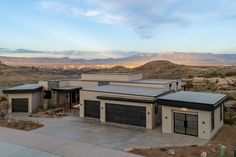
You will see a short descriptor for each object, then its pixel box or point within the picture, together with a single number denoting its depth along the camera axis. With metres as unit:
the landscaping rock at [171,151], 15.47
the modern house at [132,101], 20.06
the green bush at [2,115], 27.00
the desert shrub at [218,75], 65.38
